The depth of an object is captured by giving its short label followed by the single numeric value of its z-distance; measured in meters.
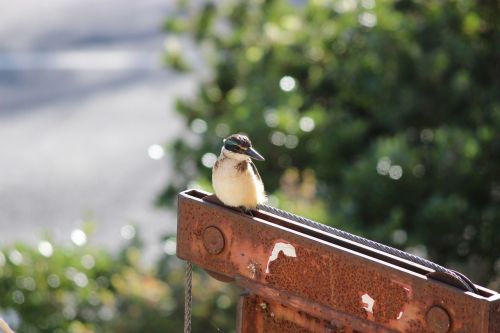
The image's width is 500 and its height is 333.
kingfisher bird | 6.51
